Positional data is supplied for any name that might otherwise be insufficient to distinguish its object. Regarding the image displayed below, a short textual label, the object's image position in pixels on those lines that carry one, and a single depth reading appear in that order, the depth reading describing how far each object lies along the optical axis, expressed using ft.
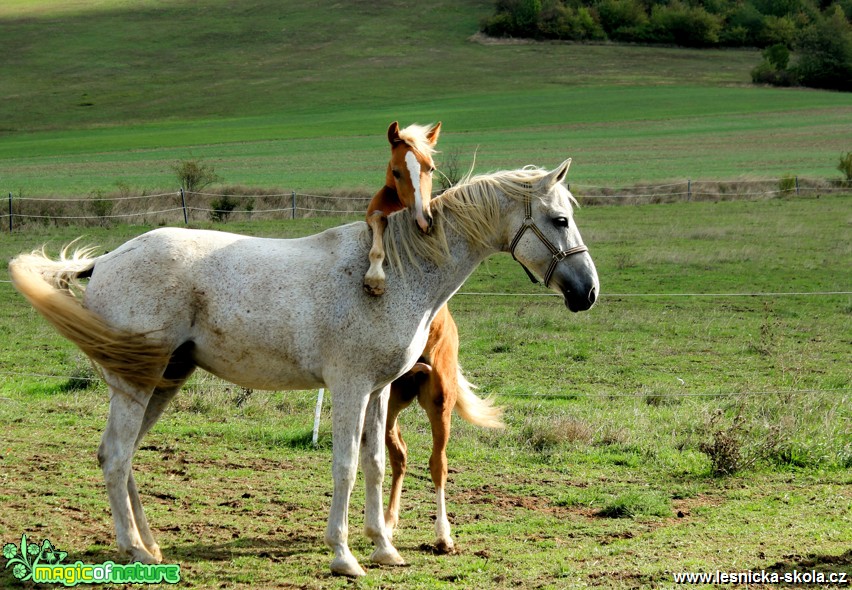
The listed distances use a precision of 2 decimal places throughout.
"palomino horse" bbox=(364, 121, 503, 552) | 38.83
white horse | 37.19
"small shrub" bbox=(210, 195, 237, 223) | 194.08
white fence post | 57.06
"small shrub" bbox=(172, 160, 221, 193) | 213.05
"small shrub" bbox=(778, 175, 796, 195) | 231.09
